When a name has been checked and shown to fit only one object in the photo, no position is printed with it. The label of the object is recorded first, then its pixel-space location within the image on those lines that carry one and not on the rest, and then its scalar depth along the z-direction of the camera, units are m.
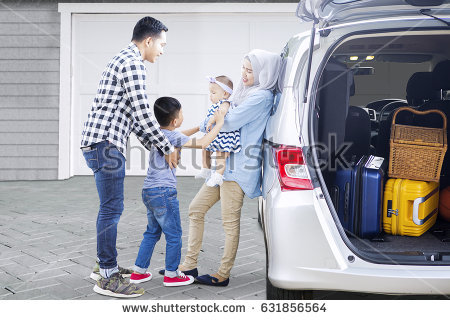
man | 3.70
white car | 2.99
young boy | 3.93
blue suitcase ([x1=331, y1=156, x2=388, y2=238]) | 3.63
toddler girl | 3.83
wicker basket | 3.92
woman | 3.75
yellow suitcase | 3.71
